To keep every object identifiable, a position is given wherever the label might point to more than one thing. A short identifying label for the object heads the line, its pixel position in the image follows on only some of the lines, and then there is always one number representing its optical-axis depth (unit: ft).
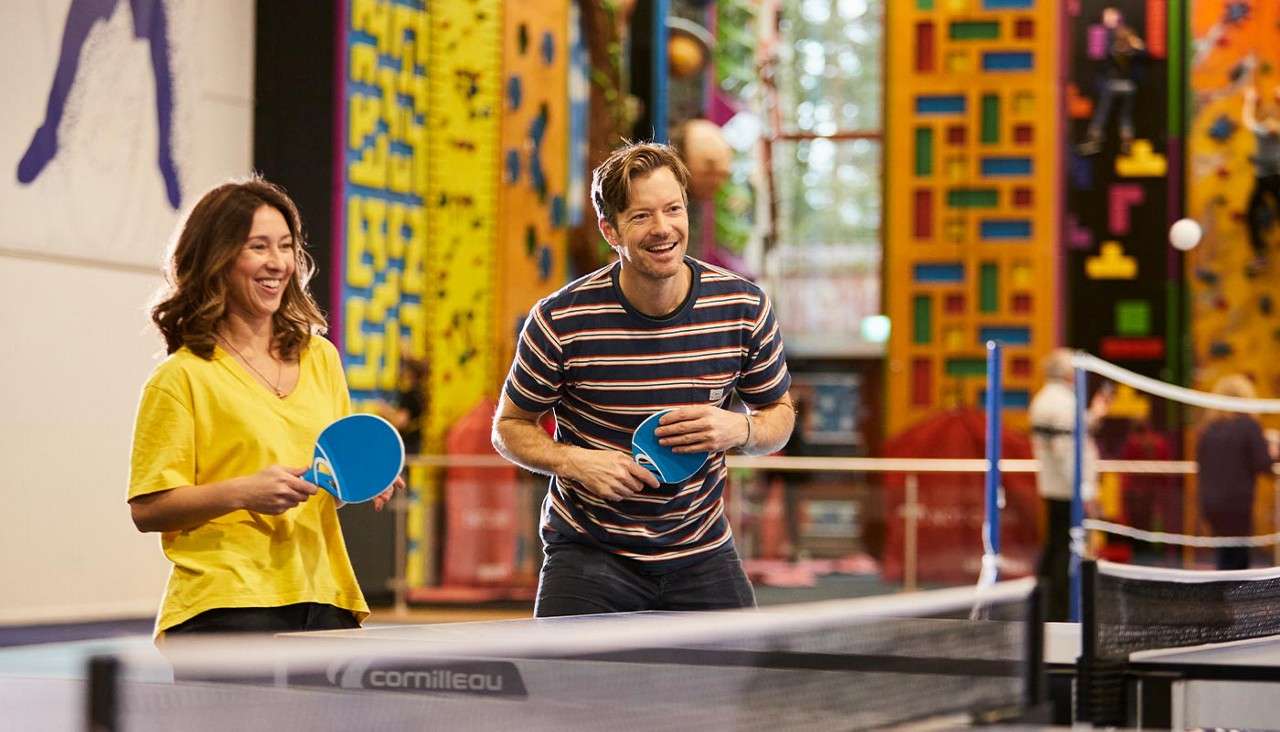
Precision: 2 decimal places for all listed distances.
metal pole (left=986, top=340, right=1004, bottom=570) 29.99
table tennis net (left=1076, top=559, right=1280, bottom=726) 10.69
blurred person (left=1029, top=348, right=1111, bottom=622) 33.99
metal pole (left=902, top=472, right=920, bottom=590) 38.83
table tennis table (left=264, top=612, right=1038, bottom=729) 8.50
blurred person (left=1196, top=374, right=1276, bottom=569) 35.06
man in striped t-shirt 12.69
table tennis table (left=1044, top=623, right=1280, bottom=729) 10.68
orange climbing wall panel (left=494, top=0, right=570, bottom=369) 42.57
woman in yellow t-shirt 10.68
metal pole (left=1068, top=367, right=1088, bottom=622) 28.81
